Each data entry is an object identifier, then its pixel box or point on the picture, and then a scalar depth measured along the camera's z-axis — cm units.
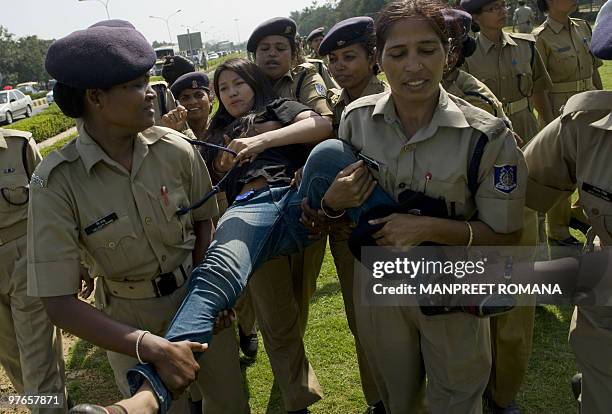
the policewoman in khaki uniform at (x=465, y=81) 285
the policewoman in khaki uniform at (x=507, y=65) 443
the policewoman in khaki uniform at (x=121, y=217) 201
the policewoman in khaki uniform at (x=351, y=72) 314
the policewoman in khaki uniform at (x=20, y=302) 312
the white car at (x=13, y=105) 2358
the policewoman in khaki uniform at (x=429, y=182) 197
